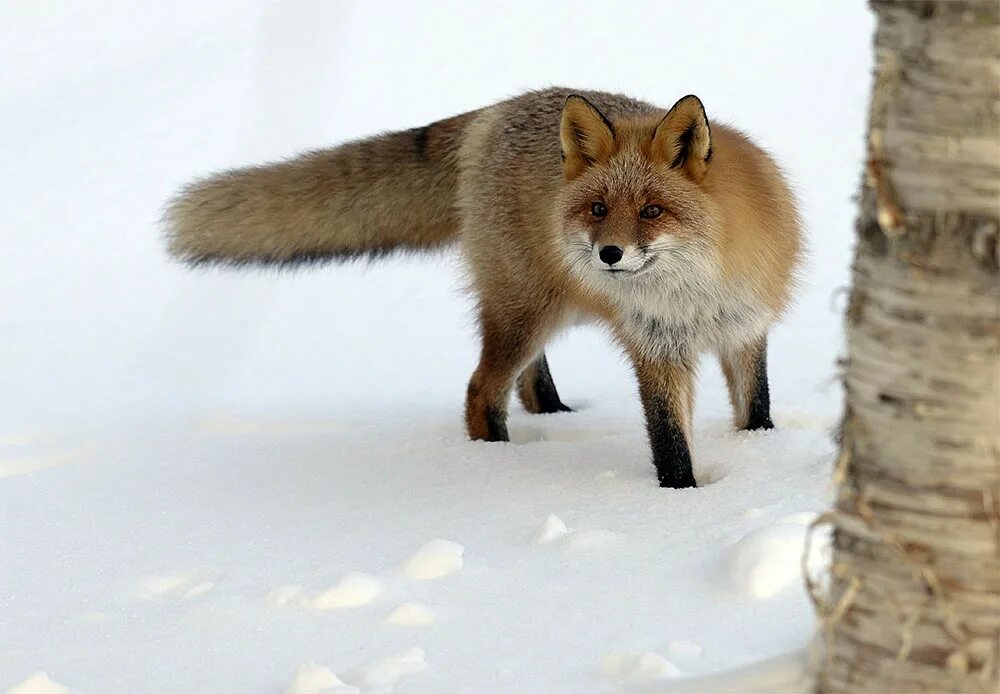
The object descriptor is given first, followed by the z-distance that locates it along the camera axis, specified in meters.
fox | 10.02
